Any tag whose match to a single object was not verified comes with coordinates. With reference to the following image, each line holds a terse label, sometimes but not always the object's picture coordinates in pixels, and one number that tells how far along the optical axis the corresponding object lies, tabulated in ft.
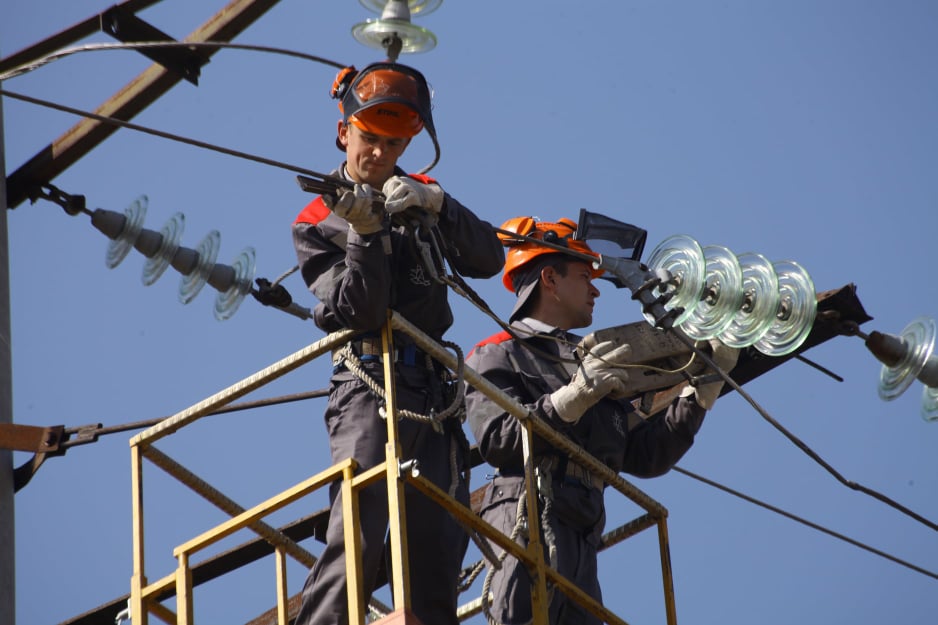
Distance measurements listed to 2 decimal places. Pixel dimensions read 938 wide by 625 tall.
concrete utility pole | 57.72
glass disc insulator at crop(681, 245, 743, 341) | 53.31
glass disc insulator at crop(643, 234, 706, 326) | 53.67
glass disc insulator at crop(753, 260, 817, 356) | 53.06
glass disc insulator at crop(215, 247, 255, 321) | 65.98
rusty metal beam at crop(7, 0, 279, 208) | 66.95
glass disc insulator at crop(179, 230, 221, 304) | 65.87
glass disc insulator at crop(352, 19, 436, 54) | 51.55
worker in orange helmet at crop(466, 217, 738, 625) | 54.08
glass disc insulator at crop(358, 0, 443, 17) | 51.80
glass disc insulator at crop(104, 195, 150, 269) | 65.82
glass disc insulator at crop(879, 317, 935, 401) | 53.21
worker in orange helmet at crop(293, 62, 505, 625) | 47.52
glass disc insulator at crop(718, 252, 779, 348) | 53.21
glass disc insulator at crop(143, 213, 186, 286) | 65.72
